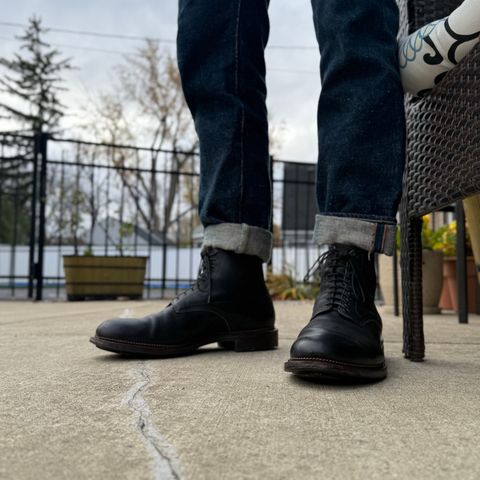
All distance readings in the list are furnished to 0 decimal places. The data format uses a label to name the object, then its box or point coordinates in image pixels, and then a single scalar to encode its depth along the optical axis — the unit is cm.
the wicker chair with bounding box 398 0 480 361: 80
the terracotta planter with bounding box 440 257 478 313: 279
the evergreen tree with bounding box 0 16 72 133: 1508
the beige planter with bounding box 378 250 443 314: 264
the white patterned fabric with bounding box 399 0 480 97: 77
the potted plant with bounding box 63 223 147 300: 409
